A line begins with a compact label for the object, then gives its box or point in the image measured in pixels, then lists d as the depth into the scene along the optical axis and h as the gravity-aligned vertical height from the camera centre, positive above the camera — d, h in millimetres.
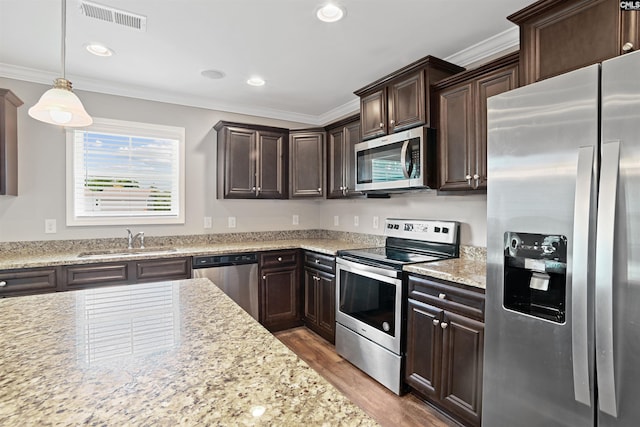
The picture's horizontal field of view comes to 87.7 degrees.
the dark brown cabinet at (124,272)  2586 -519
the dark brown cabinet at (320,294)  3121 -828
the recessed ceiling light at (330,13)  1992 +1217
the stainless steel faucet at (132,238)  3264 -277
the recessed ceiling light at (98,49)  2445 +1210
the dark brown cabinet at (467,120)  2080 +624
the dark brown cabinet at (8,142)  2600 +551
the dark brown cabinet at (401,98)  2467 +917
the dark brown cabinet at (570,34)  1444 +836
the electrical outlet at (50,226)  3012 -149
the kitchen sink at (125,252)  2893 -384
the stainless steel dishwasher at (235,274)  3102 -612
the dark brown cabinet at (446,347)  1847 -831
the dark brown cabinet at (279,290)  3402 -839
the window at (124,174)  3152 +363
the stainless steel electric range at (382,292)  2350 -638
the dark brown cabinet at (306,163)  3781 +542
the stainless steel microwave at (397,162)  2455 +395
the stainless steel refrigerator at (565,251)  1207 -167
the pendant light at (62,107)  1570 +490
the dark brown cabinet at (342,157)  3322 +564
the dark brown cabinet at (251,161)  3520 +538
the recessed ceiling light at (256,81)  3093 +1221
